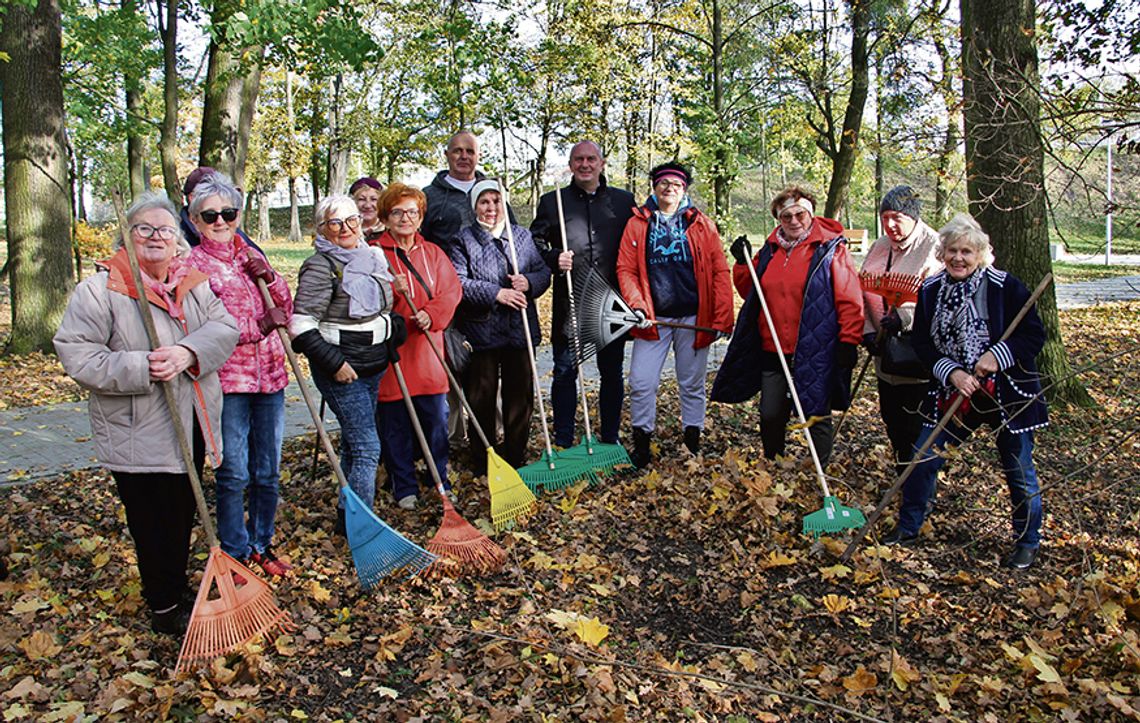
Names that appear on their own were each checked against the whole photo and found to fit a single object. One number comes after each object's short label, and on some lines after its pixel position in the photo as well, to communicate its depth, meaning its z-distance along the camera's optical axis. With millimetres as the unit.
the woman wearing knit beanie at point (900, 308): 5148
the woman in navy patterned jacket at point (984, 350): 4266
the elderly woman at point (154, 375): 3332
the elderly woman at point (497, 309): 5543
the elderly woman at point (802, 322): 5188
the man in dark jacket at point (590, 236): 5973
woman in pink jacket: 3957
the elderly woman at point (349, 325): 4457
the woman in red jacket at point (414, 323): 5113
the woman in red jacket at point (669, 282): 5711
